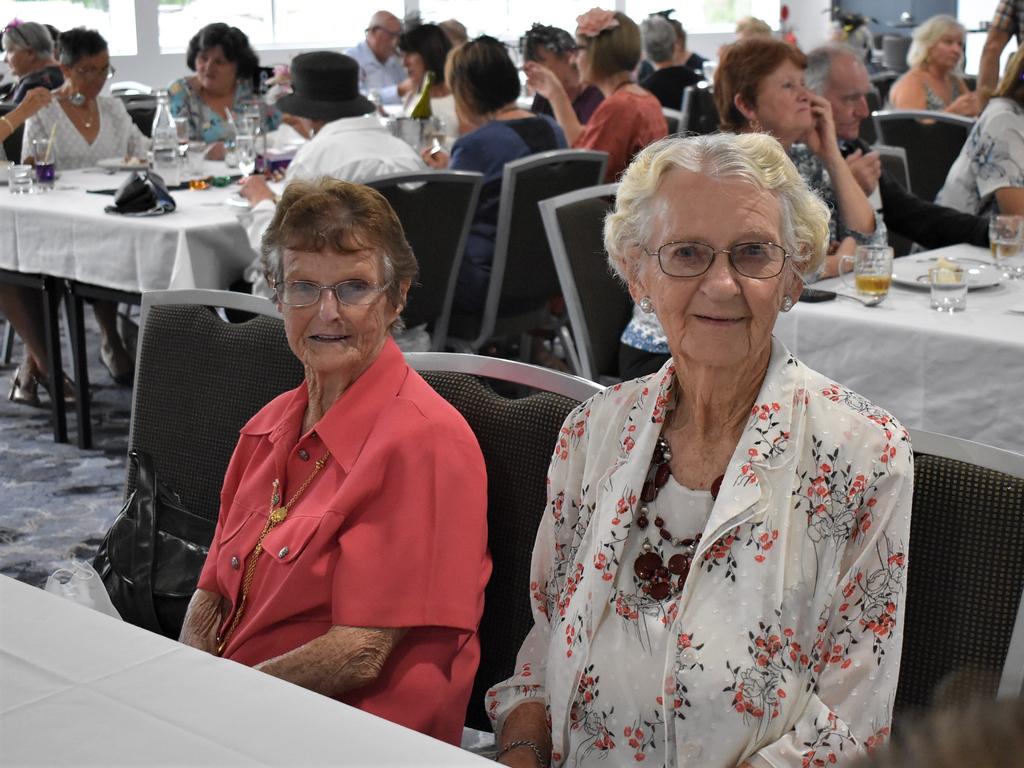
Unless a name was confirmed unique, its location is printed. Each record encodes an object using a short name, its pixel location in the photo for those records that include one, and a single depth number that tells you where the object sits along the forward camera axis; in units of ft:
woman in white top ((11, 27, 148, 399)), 16.93
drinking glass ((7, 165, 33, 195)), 14.57
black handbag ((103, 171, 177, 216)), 13.21
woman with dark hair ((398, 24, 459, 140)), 21.17
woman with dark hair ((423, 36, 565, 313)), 13.43
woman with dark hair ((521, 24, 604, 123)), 19.81
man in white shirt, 12.19
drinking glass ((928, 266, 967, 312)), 8.79
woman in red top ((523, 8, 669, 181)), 15.72
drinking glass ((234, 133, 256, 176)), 15.67
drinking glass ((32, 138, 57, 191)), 14.96
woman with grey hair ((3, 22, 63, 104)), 19.04
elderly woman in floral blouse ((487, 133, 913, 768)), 4.46
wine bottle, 18.39
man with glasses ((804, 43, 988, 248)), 11.09
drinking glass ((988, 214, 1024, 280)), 9.89
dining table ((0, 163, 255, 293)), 12.66
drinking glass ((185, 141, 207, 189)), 15.28
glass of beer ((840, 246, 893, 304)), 8.86
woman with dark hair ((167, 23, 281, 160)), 19.01
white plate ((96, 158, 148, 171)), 16.93
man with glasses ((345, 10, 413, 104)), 29.35
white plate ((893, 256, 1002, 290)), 9.39
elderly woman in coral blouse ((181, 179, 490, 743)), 5.34
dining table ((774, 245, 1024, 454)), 8.10
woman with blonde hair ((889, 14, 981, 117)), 22.09
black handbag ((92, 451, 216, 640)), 6.25
